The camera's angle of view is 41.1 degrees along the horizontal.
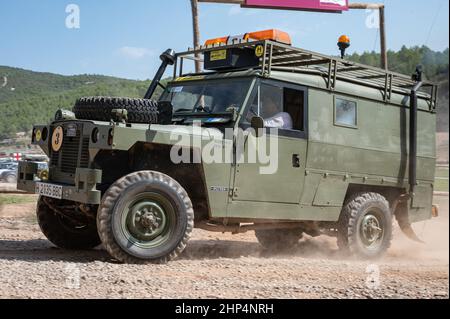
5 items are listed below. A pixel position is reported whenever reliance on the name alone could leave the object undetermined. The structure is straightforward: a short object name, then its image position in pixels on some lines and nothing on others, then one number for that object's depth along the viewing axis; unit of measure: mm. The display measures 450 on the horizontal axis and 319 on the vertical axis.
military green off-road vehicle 6004
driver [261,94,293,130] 7109
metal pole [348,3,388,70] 13689
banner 11336
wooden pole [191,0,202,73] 12102
